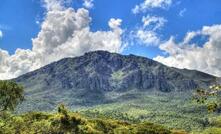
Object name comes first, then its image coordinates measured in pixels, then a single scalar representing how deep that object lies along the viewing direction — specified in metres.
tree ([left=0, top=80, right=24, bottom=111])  64.80
